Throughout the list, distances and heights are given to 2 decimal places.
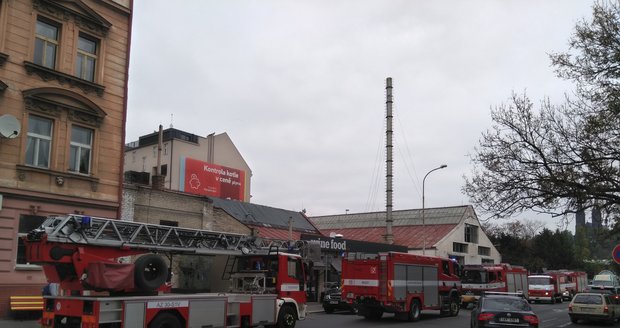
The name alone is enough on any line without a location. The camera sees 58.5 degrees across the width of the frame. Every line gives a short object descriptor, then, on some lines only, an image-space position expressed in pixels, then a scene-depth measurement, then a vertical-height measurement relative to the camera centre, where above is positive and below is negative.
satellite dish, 17.86 +3.64
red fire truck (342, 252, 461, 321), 23.23 -1.61
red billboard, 55.12 +6.60
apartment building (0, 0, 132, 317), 18.50 +4.55
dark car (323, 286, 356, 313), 26.59 -2.69
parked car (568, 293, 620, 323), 24.25 -2.50
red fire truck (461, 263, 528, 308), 36.47 -1.99
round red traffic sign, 19.03 -0.09
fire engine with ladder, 12.27 -0.84
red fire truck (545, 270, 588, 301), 48.38 -2.87
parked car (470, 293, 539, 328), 15.28 -1.76
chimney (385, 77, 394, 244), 45.22 +7.32
